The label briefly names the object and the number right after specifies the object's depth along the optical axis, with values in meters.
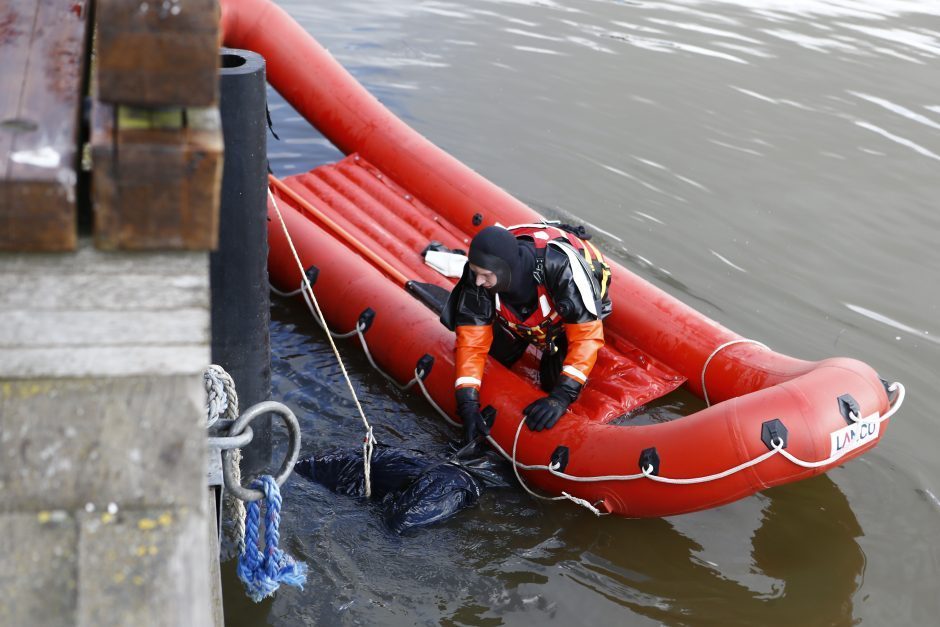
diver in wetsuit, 3.90
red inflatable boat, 3.61
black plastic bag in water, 3.77
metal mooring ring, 2.21
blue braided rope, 2.41
